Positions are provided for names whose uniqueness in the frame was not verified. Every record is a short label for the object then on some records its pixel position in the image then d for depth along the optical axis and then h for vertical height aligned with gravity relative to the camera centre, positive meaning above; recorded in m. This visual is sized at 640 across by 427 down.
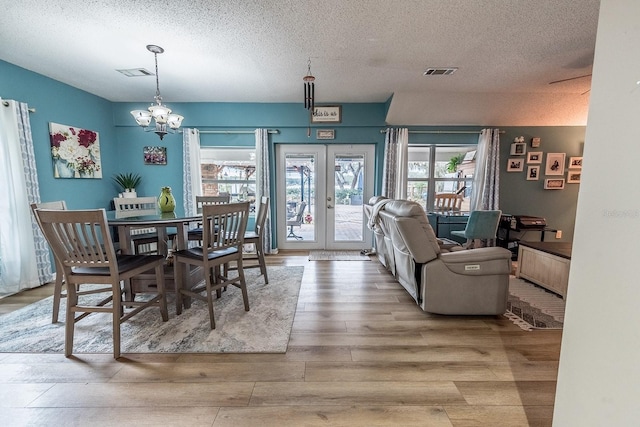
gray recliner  2.24 -0.77
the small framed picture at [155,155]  4.49 +0.55
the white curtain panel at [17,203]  2.85 -0.22
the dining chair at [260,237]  3.12 -0.64
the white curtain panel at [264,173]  4.40 +0.24
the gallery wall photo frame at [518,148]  4.45 +0.71
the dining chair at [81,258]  1.67 -0.52
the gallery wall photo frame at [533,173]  4.53 +0.27
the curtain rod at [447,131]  4.41 +1.00
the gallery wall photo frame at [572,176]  4.50 +0.22
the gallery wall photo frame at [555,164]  4.48 +0.44
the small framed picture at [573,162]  4.49 +0.47
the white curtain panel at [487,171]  4.34 +0.29
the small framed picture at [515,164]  4.52 +0.43
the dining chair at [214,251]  2.11 -0.61
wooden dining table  2.23 -0.48
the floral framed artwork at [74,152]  3.43 +0.49
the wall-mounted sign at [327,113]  4.40 +1.30
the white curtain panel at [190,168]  4.37 +0.32
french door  4.64 -0.14
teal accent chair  3.65 -0.55
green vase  2.80 -0.17
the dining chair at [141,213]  2.76 -0.31
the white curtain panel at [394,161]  4.39 +0.46
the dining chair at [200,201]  3.13 -0.23
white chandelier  2.74 +0.79
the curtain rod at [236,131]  4.44 +0.98
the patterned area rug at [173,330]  1.89 -1.21
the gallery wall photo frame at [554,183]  4.53 +0.10
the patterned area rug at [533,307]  2.22 -1.20
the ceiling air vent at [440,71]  3.13 +1.48
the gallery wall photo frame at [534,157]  4.50 +0.56
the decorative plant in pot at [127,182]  4.38 +0.06
